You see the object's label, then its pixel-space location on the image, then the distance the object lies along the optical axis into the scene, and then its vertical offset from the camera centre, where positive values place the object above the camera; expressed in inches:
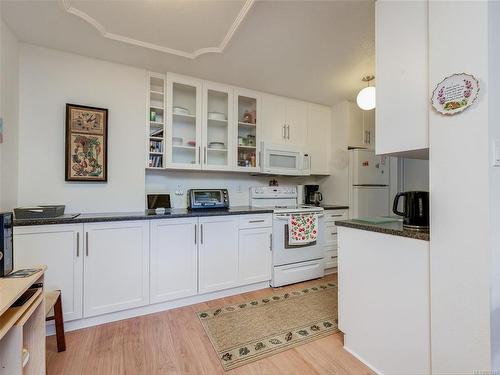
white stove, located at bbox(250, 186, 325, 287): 107.0 -28.7
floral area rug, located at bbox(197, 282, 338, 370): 65.4 -45.0
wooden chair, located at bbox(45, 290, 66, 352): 63.1 -36.0
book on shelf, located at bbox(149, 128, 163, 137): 102.0 +24.4
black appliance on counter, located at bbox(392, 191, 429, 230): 52.8 -4.8
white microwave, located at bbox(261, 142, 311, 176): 121.0 +15.3
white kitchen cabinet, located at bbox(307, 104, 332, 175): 138.3 +31.0
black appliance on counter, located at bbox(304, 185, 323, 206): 139.0 -4.1
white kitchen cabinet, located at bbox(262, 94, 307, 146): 124.9 +38.0
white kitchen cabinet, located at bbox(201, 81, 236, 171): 108.5 +29.8
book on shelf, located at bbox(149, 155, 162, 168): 101.5 +11.8
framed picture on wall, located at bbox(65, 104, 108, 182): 85.7 +16.7
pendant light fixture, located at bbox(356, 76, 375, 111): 88.8 +34.8
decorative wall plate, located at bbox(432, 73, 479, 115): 40.5 +17.4
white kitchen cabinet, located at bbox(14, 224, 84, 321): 68.5 -20.7
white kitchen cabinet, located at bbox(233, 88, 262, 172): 119.6 +31.3
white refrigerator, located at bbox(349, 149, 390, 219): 128.6 +1.9
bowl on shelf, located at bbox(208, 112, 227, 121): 112.0 +35.0
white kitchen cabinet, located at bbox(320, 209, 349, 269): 125.0 -26.4
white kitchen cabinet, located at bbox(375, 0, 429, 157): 49.2 +25.4
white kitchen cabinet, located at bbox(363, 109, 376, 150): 139.3 +35.6
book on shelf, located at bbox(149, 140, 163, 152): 101.7 +18.5
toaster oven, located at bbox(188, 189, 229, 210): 107.0 -4.9
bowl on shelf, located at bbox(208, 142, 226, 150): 113.6 +21.0
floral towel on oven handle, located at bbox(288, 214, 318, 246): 108.2 -19.1
